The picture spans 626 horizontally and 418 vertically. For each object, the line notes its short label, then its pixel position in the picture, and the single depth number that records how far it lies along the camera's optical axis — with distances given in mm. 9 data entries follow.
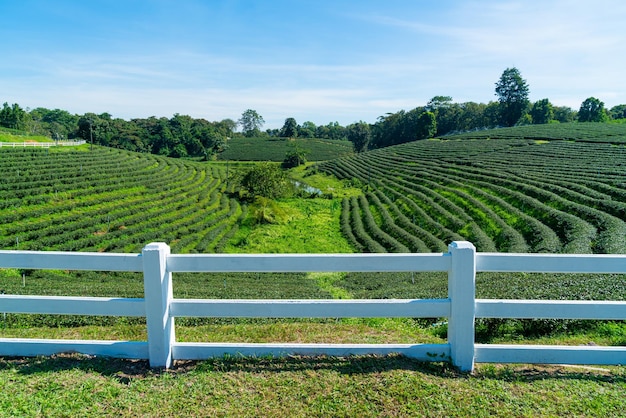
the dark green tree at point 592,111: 81875
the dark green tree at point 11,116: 73125
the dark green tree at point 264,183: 46250
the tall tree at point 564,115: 104062
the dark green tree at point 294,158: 85812
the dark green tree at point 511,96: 88062
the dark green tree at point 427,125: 90562
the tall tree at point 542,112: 87438
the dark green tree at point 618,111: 103275
